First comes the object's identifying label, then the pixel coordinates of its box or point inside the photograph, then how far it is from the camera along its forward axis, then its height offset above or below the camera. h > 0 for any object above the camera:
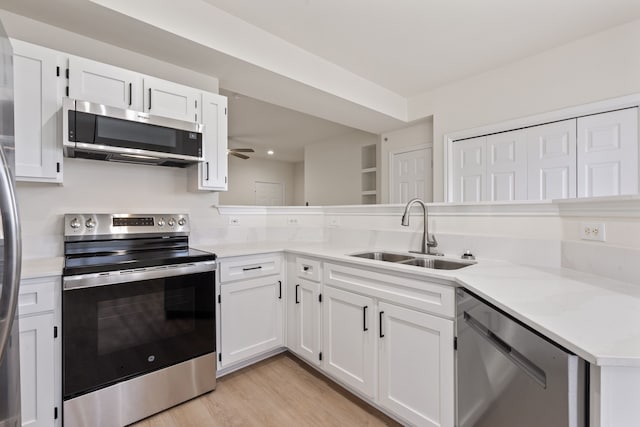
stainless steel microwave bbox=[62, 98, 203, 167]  1.65 +0.48
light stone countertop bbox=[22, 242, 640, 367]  0.68 -0.30
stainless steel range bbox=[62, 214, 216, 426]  1.49 -0.61
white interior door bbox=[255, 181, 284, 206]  7.84 +0.52
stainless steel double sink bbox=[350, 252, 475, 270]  1.84 -0.33
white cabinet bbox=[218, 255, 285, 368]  2.07 -0.71
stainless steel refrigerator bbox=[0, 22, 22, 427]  0.74 -0.12
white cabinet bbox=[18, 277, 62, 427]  1.37 -0.66
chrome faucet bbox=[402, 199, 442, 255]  2.03 -0.18
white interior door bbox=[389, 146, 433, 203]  4.02 +0.53
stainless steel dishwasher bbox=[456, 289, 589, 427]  0.73 -0.50
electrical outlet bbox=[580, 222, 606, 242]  1.31 -0.09
